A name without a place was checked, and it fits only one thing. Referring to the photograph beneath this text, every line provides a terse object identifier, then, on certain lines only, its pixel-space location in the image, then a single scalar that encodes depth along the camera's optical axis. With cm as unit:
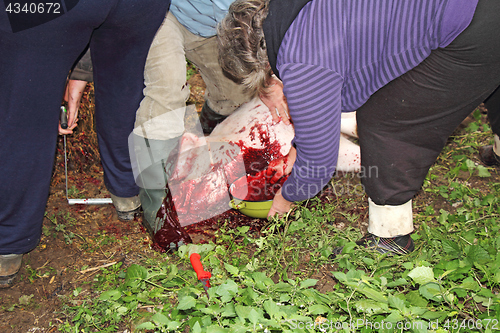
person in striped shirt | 142
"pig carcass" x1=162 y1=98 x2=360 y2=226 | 248
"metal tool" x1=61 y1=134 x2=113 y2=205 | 258
